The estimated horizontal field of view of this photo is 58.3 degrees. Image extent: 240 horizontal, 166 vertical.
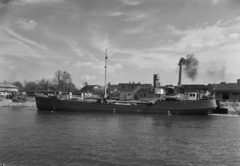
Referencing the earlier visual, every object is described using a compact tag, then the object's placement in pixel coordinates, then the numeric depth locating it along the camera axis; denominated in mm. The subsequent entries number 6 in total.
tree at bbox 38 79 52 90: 126762
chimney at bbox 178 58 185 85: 79444
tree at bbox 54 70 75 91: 111062
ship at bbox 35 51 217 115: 45281
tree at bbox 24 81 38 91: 141700
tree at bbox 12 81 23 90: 163200
